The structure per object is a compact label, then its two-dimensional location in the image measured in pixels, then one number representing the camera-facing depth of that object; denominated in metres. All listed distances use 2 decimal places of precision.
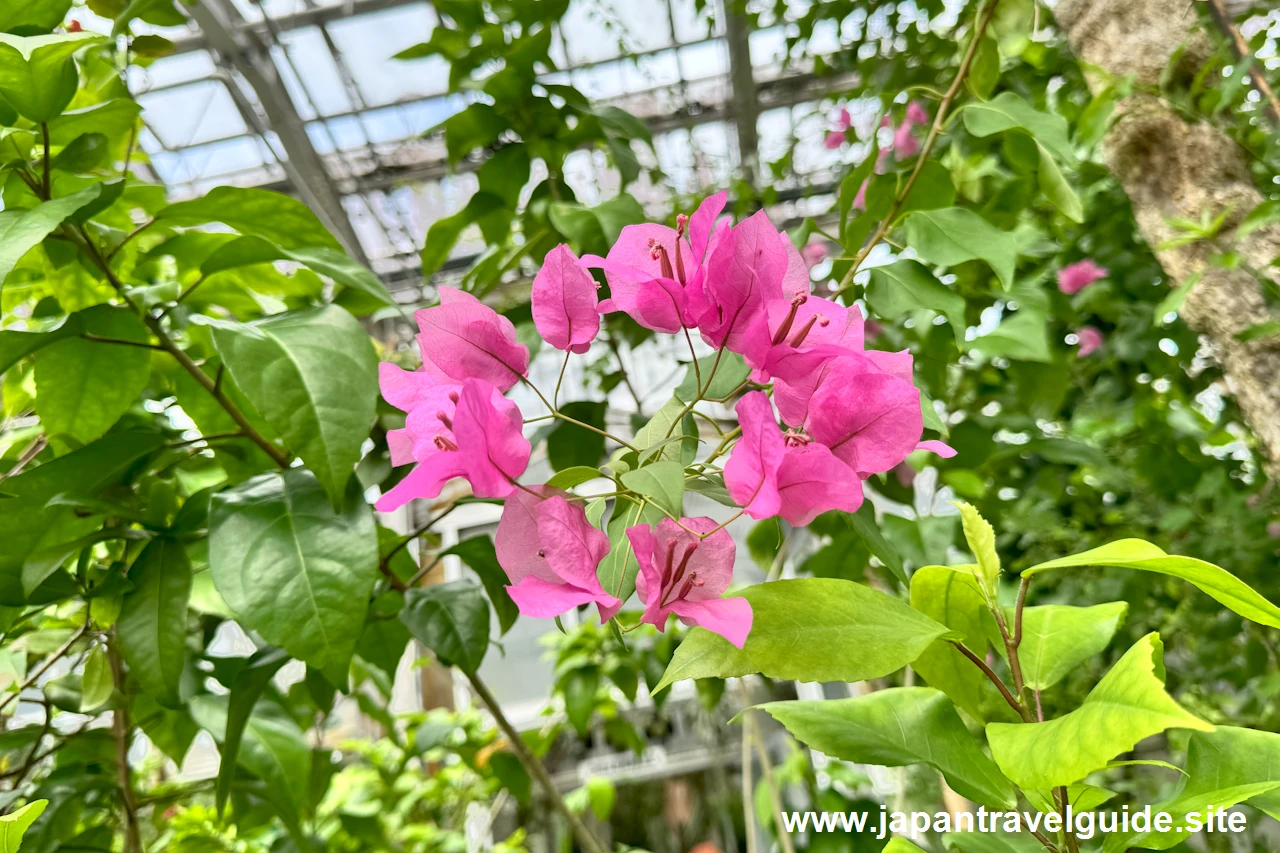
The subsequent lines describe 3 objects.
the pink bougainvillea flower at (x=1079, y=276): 1.36
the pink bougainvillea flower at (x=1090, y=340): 1.42
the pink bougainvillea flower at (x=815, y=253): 1.44
